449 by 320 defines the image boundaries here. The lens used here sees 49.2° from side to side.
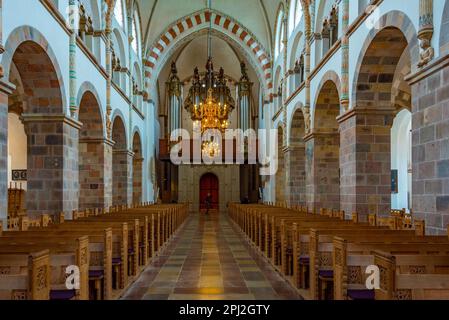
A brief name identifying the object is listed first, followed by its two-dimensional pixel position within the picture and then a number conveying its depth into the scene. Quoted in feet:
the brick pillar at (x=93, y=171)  49.49
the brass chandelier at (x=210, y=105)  63.41
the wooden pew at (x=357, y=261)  15.49
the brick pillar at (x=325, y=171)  48.24
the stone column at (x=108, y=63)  51.03
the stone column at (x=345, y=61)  37.68
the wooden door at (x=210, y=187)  103.91
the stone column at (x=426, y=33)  22.77
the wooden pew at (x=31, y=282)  11.29
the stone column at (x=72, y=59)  38.09
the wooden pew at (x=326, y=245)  18.72
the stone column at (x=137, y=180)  75.31
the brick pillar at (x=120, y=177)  62.64
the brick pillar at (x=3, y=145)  24.77
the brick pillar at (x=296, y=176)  60.29
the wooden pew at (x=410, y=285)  11.45
